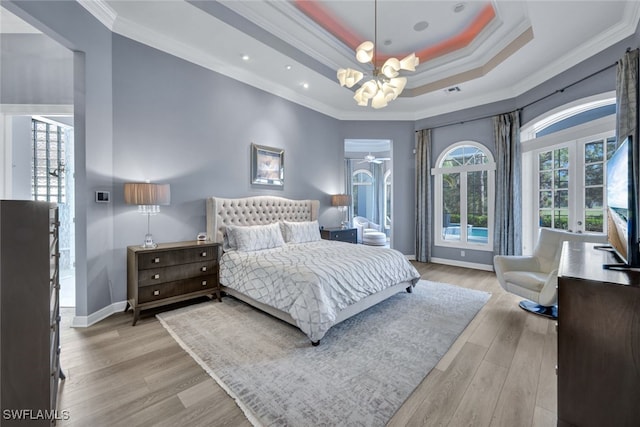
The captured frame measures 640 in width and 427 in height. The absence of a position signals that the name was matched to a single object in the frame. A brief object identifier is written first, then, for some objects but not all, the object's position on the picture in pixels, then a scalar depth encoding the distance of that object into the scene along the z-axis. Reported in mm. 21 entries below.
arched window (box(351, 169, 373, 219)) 9625
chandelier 2746
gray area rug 1642
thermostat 2805
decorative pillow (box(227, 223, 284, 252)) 3541
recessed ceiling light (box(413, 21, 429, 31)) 3592
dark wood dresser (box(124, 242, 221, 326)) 2807
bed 2436
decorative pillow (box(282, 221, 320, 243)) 4210
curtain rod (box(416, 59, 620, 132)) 3143
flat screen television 1409
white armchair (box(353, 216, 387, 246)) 7305
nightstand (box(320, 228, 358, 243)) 5141
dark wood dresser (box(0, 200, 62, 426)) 1059
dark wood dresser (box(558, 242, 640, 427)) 1104
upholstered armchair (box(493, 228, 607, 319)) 2789
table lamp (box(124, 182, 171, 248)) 2863
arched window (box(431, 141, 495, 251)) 5141
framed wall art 4367
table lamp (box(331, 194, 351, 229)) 5602
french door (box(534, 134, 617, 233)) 3439
